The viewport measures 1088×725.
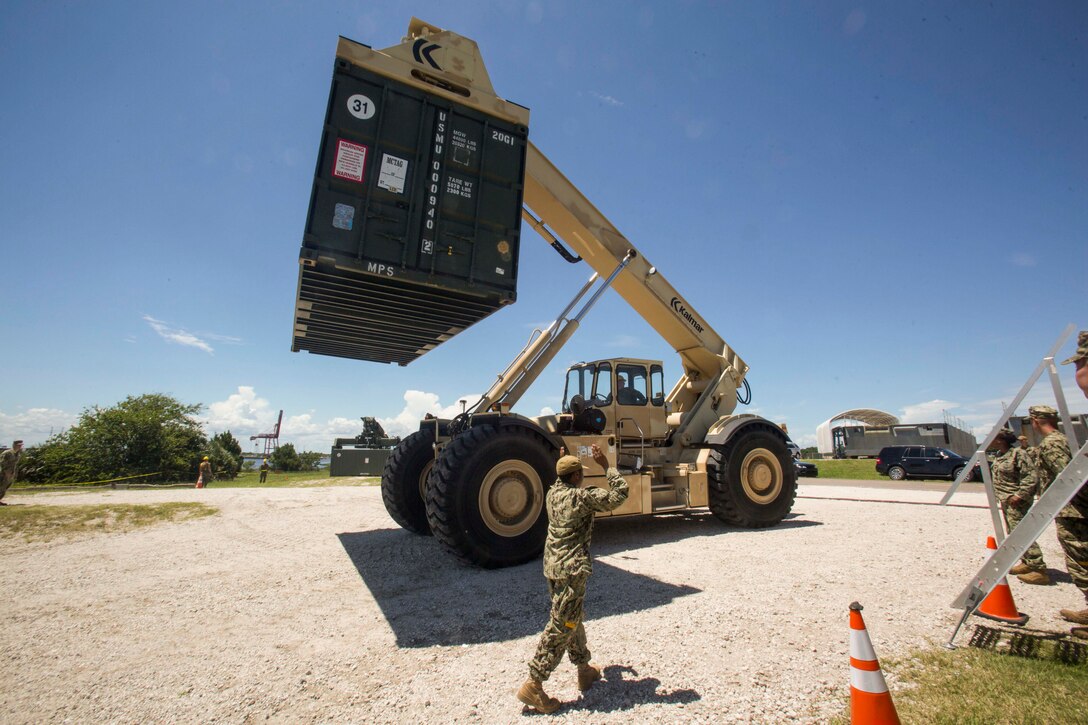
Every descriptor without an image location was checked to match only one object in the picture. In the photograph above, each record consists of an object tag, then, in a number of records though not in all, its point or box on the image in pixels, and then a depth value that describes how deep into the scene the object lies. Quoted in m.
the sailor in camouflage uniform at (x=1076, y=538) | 3.88
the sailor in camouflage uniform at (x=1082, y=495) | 3.18
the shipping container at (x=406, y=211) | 5.06
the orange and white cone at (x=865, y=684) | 2.47
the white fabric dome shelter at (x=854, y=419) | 54.06
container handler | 5.22
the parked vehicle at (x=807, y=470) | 23.03
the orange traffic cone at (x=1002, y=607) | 4.24
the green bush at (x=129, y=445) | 32.22
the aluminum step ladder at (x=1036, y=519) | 3.07
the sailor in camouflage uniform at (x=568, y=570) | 3.11
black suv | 21.91
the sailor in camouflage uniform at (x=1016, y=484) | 5.36
